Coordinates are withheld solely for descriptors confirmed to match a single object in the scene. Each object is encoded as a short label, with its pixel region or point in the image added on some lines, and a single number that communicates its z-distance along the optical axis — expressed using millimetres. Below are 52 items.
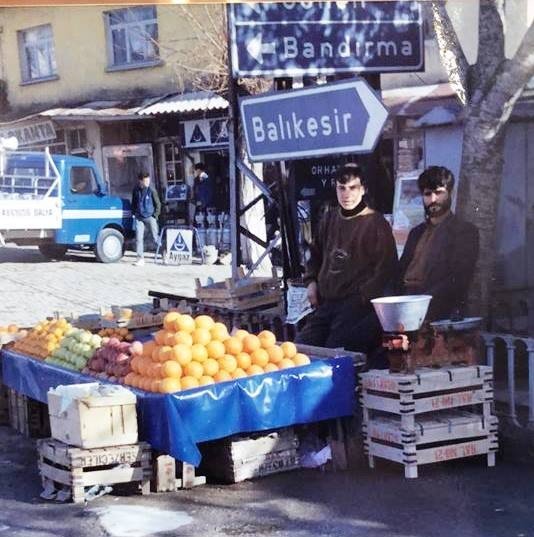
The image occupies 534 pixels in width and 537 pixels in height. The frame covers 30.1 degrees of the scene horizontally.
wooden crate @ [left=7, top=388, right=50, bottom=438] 6328
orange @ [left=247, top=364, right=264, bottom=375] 5062
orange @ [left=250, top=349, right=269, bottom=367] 5141
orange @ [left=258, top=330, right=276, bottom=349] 5273
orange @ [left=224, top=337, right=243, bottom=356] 5152
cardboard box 4758
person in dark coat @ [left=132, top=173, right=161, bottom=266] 8623
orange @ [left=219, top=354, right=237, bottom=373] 5043
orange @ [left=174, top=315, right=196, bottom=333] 5219
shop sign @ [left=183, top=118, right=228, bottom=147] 12867
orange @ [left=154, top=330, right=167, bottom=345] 5188
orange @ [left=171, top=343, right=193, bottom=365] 4949
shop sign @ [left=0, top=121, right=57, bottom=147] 7484
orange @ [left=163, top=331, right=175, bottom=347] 5121
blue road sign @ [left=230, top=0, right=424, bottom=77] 6059
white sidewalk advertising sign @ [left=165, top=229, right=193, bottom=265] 9938
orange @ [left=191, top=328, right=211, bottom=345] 5184
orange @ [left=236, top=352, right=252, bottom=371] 5102
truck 7293
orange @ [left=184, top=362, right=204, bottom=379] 4934
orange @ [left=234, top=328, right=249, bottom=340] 5262
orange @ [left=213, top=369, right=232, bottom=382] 4988
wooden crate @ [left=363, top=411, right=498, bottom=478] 4887
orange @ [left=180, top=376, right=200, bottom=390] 4875
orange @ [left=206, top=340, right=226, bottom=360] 5109
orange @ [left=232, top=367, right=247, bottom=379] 5016
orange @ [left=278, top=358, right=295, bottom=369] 5148
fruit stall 4777
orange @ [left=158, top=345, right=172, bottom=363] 4984
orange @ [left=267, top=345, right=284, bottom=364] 5188
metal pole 6930
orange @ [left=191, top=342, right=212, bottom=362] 5039
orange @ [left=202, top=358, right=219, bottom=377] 5000
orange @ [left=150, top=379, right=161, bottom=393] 4879
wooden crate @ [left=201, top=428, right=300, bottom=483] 4996
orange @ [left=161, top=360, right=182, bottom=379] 4871
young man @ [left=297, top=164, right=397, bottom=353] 5609
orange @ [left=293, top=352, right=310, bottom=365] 5215
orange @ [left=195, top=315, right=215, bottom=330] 5301
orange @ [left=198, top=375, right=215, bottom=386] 4926
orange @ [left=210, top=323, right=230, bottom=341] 5277
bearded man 5410
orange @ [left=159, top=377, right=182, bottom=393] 4812
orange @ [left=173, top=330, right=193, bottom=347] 5102
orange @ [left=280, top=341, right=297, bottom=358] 5258
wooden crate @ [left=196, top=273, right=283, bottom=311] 7012
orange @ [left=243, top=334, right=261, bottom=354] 5188
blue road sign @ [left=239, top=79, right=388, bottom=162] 5762
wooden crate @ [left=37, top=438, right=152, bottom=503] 4762
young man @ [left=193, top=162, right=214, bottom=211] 10781
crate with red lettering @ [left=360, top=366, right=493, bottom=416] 4859
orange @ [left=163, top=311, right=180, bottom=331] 5273
